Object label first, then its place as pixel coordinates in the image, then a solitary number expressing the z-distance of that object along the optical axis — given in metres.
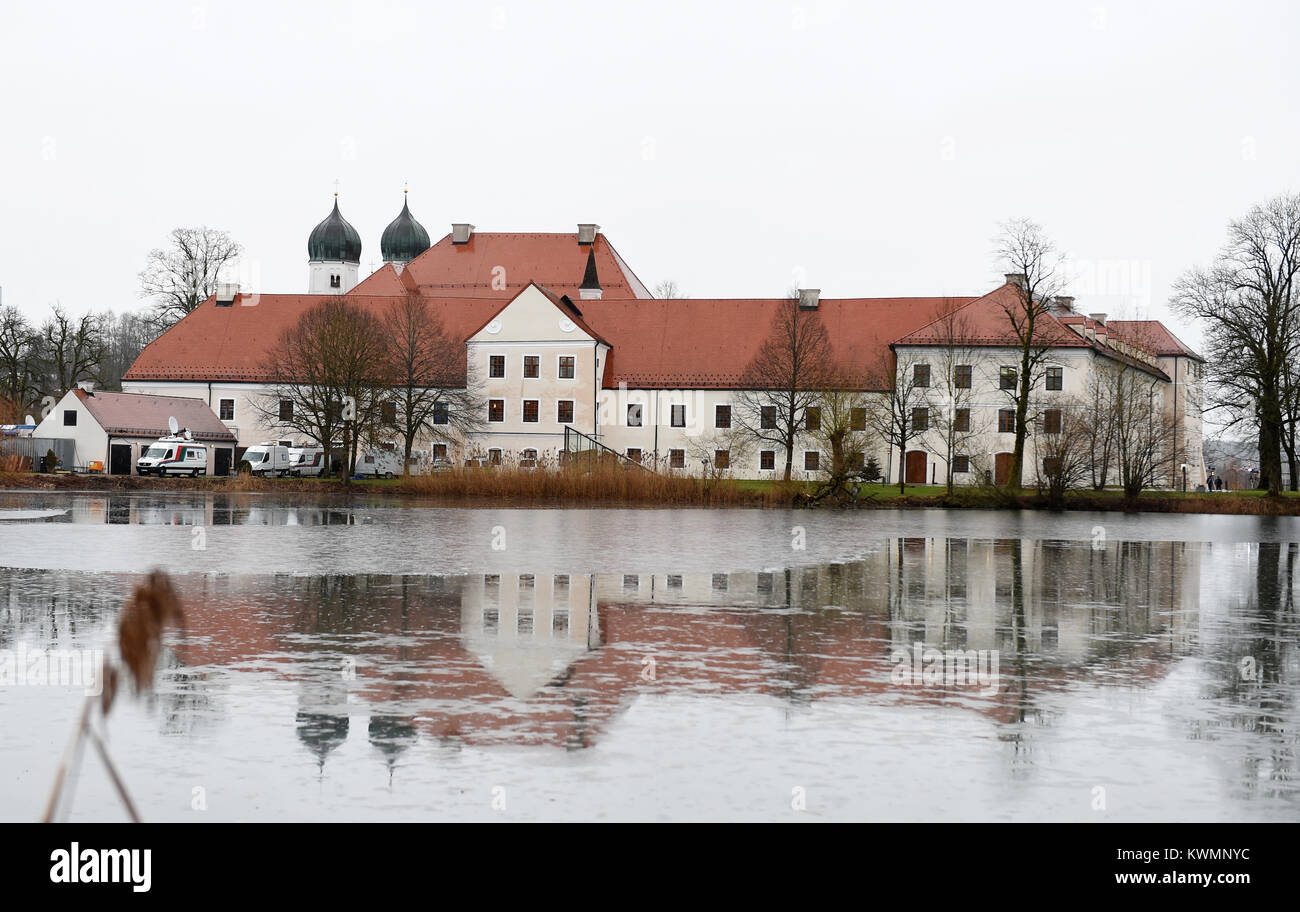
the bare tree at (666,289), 117.31
